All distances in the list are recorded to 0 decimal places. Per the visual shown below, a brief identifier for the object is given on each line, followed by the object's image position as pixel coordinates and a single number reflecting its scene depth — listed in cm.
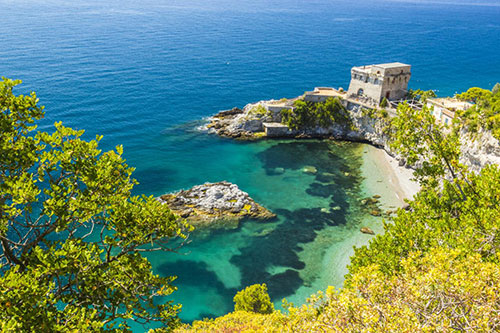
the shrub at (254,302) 3366
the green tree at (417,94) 7519
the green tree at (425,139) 2642
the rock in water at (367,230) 4737
